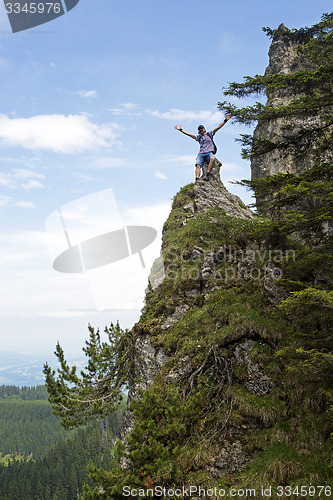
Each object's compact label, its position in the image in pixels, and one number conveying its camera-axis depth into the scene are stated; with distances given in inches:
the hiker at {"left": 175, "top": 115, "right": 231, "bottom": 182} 731.4
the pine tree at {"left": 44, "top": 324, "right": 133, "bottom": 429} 487.5
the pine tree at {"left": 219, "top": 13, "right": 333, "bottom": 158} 400.8
